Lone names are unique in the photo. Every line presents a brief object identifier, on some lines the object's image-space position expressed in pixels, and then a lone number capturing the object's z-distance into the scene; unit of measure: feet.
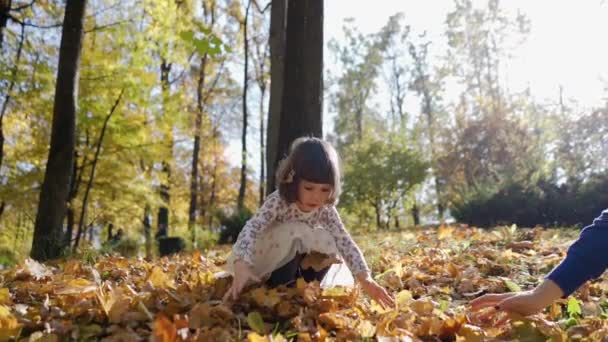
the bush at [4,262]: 16.22
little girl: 6.84
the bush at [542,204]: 28.07
